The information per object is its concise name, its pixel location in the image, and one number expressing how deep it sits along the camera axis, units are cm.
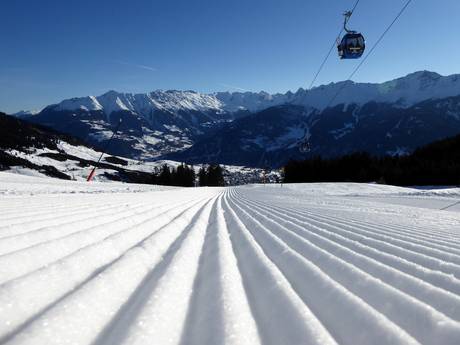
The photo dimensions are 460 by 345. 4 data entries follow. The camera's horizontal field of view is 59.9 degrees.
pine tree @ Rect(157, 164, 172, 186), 10712
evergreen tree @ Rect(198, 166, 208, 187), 11450
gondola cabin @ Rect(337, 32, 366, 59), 1877
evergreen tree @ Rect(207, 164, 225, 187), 11275
